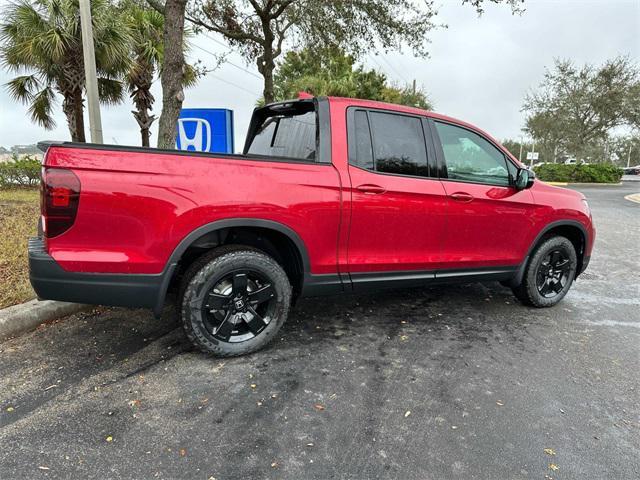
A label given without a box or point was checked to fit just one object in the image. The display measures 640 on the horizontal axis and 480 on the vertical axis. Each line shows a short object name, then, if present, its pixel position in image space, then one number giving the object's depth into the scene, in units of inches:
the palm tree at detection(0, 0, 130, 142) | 458.9
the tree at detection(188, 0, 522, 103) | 385.1
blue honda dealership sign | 230.8
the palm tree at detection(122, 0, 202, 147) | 505.0
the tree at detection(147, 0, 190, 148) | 238.1
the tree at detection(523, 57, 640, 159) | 1213.1
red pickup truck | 102.3
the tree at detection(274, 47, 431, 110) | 487.5
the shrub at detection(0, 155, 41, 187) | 533.6
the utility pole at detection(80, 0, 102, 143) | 246.5
